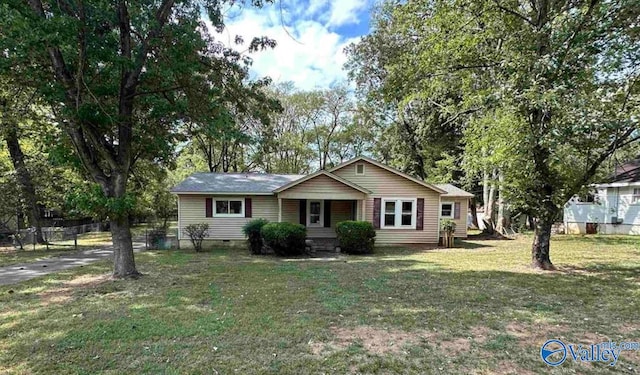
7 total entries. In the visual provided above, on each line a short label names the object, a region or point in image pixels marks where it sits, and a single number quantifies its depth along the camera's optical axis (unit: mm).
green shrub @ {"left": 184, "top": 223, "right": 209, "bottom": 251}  13492
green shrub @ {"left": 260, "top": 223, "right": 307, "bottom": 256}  11828
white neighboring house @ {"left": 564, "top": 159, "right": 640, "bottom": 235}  16953
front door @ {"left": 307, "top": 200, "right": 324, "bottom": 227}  15344
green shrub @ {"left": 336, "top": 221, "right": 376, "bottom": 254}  12414
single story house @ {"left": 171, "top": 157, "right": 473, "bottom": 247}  14359
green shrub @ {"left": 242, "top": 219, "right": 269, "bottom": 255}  12719
